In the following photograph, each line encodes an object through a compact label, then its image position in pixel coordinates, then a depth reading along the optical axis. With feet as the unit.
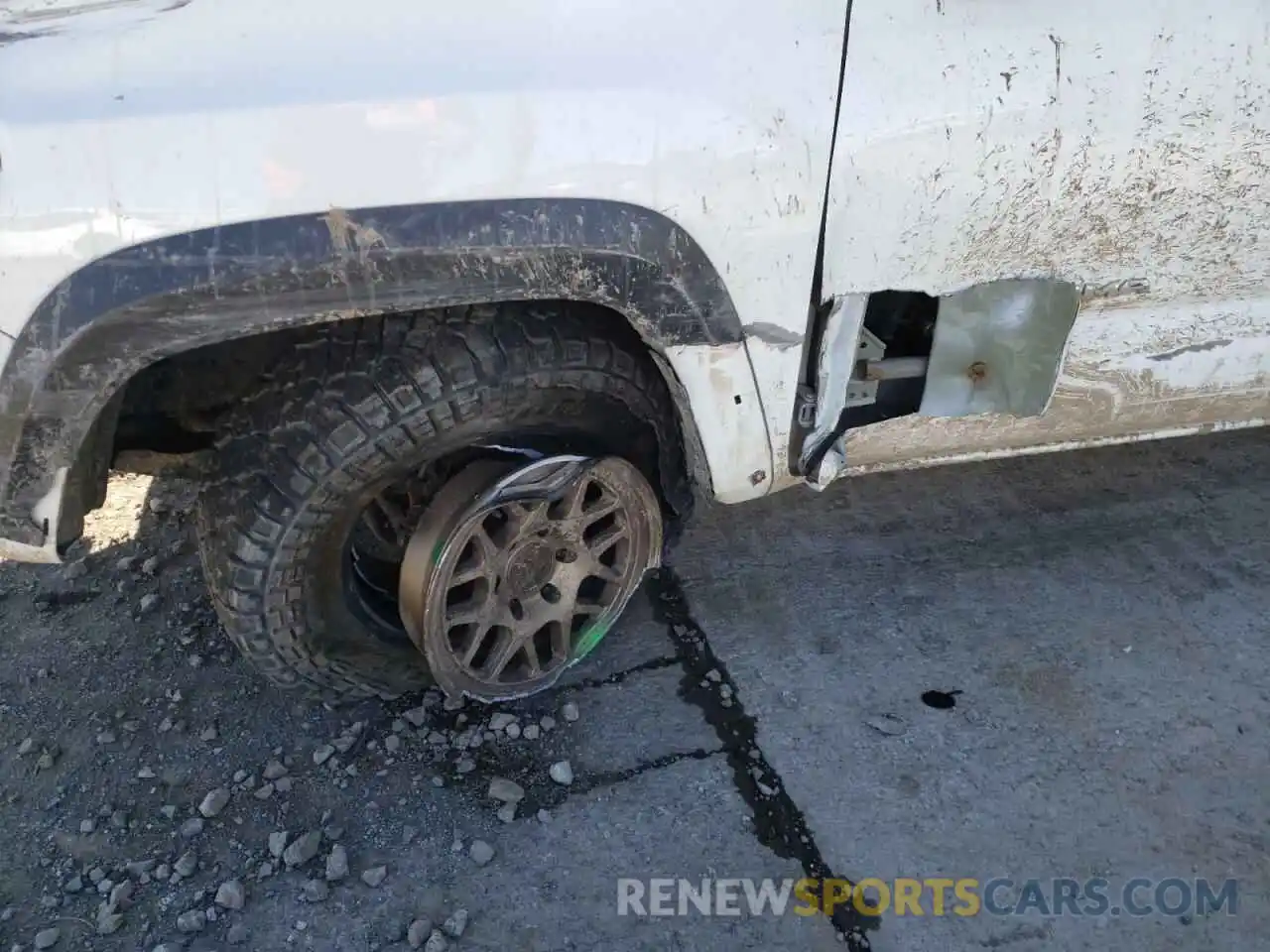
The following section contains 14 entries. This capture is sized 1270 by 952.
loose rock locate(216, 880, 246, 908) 6.56
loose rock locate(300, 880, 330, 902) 6.60
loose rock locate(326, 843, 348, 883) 6.73
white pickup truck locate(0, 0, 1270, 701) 5.19
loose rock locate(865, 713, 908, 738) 7.76
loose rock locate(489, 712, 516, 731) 7.81
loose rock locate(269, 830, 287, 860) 6.89
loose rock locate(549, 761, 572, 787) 7.39
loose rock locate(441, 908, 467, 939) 6.40
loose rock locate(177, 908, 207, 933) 6.44
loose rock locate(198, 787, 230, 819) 7.13
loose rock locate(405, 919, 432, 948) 6.34
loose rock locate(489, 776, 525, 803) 7.23
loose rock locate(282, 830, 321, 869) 6.82
